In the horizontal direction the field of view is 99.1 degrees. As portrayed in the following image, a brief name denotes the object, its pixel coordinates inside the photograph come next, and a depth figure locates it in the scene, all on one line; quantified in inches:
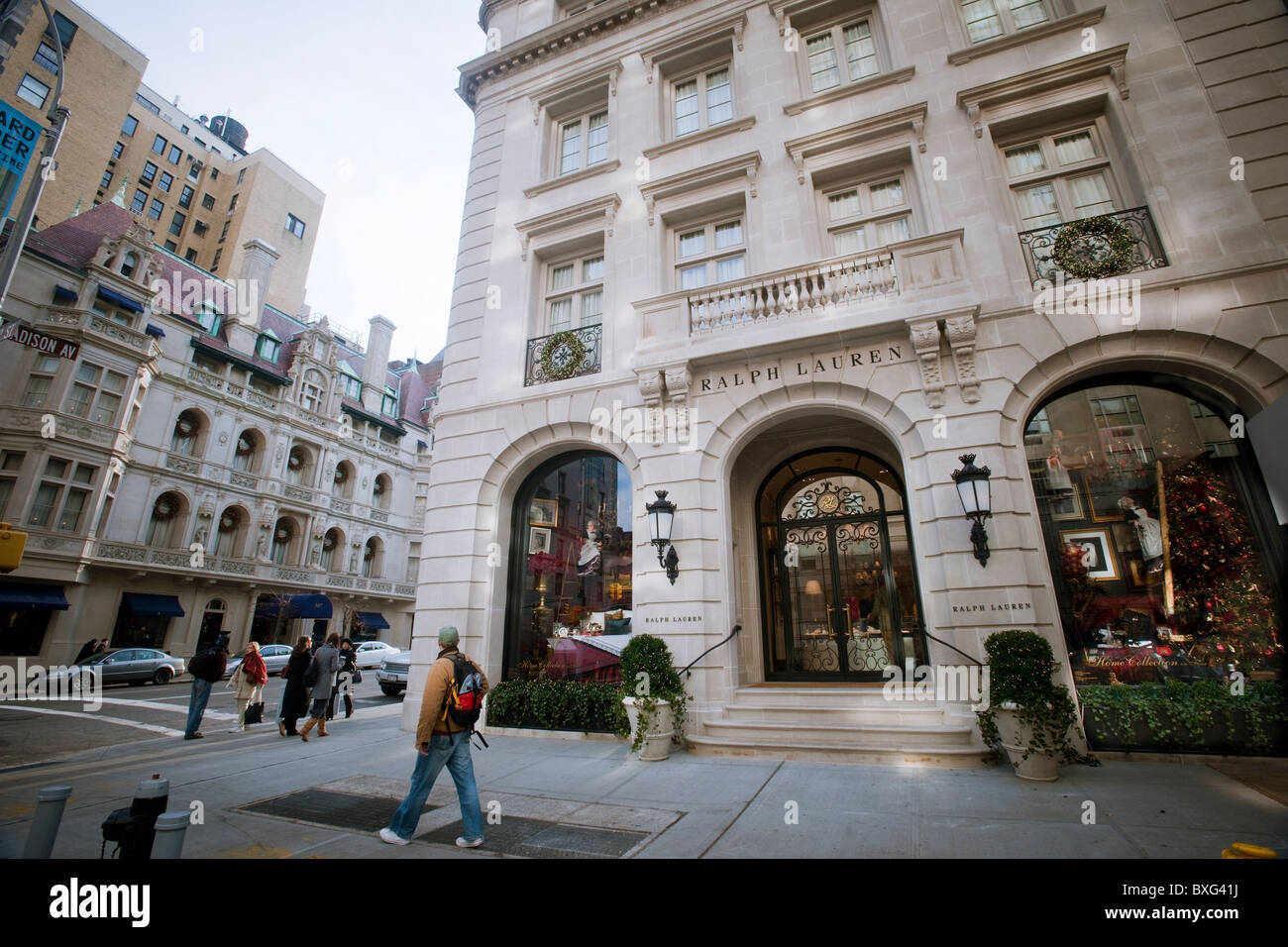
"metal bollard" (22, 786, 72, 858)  125.6
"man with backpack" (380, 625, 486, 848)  179.5
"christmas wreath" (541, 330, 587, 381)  438.3
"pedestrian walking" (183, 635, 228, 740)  381.4
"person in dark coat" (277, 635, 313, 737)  400.5
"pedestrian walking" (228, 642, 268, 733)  418.3
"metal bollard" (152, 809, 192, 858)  107.6
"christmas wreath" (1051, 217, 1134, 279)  327.9
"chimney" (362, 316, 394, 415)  1581.9
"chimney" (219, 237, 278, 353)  1305.4
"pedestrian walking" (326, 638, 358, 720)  469.9
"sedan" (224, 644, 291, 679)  979.3
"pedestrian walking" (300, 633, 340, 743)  392.5
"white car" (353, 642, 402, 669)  1095.6
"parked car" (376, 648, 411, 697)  690.8
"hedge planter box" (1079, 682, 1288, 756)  254.4
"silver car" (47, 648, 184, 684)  804.6
